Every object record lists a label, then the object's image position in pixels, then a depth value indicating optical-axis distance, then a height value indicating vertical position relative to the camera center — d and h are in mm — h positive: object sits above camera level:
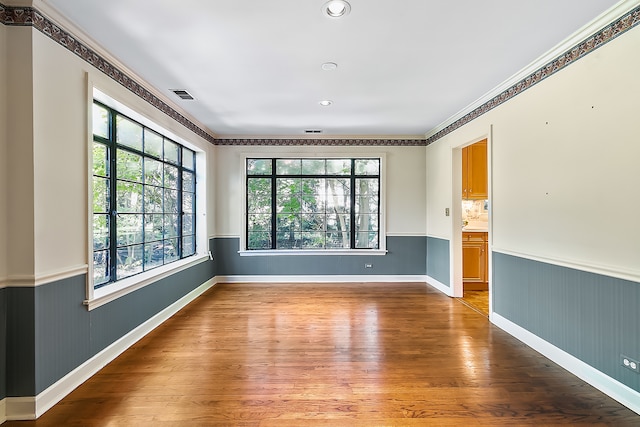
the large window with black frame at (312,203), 5855 +189
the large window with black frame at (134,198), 2898 +179
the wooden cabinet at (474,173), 5293 +663
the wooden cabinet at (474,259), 5234 -772
